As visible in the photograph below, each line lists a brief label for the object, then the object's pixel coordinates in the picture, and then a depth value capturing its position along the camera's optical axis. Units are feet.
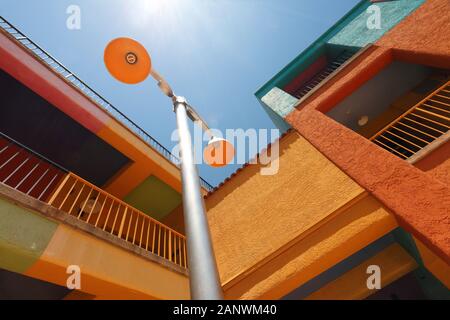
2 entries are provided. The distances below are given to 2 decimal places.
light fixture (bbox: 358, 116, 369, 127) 26.61
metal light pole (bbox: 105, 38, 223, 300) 4.65
